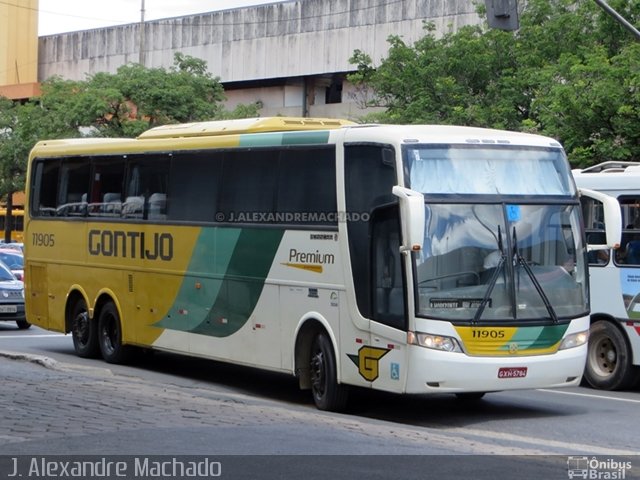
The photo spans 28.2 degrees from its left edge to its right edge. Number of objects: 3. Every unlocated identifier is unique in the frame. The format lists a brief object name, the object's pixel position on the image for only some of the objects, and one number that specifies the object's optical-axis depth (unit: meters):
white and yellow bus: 13.10
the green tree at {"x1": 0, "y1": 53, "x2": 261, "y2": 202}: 50.59
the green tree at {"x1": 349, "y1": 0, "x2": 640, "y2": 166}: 27.88
